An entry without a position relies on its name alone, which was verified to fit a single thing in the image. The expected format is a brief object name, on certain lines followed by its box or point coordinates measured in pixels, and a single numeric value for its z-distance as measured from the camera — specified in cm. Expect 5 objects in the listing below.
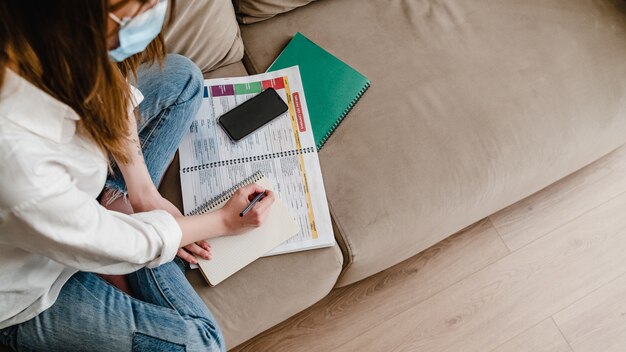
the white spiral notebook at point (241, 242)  92
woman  53
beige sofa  99
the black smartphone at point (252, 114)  103
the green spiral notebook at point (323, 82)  106
